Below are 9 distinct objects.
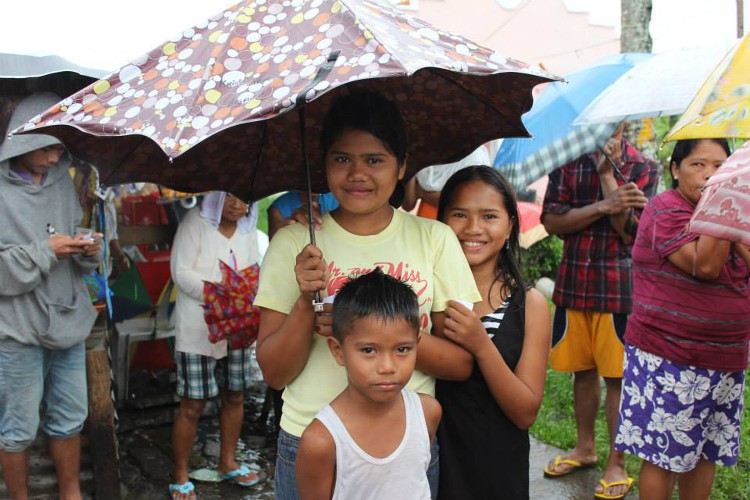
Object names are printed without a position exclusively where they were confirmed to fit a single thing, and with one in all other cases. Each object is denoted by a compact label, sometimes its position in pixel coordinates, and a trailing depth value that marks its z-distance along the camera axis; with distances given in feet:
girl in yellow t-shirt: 6.89
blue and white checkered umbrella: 12.46
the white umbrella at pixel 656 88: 11.71
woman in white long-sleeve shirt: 13.51
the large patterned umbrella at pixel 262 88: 5.61
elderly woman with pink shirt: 10.15
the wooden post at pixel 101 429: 12.99
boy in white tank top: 6.40
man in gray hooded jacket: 11.13
